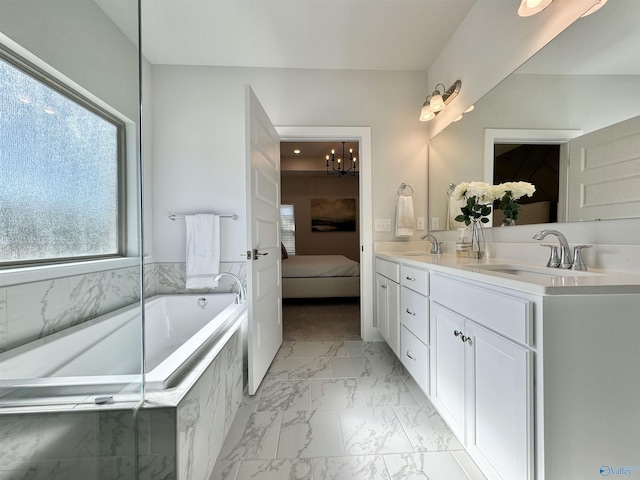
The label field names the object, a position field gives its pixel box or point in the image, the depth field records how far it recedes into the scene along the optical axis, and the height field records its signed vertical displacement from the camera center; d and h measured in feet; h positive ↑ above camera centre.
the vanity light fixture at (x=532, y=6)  3.90 +3.63
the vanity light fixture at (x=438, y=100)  6.51 +3.70
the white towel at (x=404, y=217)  7.73 +0.65
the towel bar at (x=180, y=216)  7.53 +0.69
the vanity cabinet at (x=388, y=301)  5.91 -1.63
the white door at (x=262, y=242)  5.26 -0.07
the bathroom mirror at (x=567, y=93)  3.20 +2.33
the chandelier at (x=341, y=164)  16.85 +5.26
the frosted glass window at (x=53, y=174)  3.24 +0.94
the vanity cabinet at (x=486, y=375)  2.52 -1.65
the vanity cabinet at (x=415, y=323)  4.51 -1.66
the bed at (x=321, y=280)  11.95 -1.97
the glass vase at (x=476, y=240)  5.46 -0.04
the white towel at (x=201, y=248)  7.41 -0.26
